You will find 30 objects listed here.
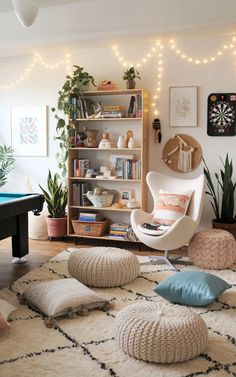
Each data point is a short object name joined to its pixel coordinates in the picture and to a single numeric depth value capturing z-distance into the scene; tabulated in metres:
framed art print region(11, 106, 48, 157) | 5.26
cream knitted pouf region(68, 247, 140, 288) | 3.18
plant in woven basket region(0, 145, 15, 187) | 5.26
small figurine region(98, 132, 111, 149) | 4.67
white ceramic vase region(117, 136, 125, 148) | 4.65
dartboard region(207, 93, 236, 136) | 4.46
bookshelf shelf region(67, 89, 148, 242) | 4.62
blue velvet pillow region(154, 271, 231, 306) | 2.79
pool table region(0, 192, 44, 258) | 3.41
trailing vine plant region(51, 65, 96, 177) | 4.66
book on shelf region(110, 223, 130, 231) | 4.68
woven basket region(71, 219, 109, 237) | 4.72
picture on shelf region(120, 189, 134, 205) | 4.89
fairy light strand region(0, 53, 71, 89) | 5.07
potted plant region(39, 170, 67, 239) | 4.90
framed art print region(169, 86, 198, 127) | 4.59
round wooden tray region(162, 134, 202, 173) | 4.62
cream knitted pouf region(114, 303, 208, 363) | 2.08
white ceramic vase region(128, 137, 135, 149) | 4.59
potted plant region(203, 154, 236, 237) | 4.21
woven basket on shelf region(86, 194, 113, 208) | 4.70
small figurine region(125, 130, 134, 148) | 4.71
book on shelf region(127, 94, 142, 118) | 4.54
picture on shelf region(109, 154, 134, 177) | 4.82
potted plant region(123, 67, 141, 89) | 4.56
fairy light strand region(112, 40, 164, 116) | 4.66
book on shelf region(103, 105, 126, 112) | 4.64
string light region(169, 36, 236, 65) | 4.42
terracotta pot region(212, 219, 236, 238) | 4.21
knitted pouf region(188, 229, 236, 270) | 3.74
